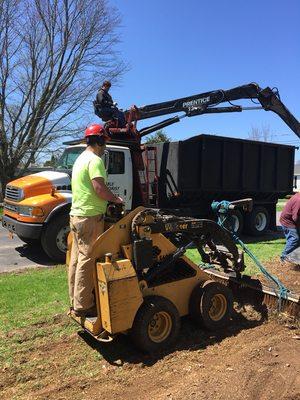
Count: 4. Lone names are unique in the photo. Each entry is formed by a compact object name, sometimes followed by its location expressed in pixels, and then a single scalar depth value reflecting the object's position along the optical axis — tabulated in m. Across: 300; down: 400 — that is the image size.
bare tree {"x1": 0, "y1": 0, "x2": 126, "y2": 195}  23.52
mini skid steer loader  4.29
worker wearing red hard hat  4.47
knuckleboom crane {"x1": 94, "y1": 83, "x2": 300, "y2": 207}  13.14
